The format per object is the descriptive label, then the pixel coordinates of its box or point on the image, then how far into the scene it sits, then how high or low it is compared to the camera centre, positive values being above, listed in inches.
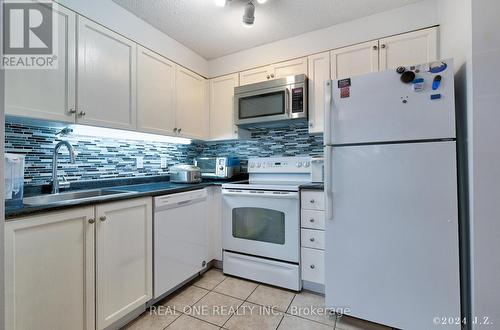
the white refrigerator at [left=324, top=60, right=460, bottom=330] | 49.4 -7.7
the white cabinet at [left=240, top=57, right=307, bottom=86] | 87.2 +38.5
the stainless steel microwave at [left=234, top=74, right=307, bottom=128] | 84.3 +25.3
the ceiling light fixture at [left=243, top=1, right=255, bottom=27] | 65.9 +45.2
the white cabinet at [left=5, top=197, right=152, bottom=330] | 39.8 -20.6
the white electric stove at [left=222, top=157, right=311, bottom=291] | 73.7 -20.7
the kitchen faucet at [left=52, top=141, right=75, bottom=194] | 60.5 +2.3
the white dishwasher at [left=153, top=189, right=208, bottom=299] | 65.6 -22.9
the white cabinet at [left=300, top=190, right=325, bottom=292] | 70.1 -22.3
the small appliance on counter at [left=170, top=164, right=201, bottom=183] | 87.1 -2.7
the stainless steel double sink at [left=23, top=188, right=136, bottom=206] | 57.4 -7.9
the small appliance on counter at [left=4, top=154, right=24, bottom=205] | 44.6 -2.2
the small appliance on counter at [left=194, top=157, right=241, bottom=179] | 96.2 -0.1
